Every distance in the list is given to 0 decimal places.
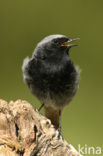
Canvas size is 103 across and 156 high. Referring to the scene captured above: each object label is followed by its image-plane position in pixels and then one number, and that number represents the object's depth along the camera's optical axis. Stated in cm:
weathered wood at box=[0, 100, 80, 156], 429
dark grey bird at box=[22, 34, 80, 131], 553
